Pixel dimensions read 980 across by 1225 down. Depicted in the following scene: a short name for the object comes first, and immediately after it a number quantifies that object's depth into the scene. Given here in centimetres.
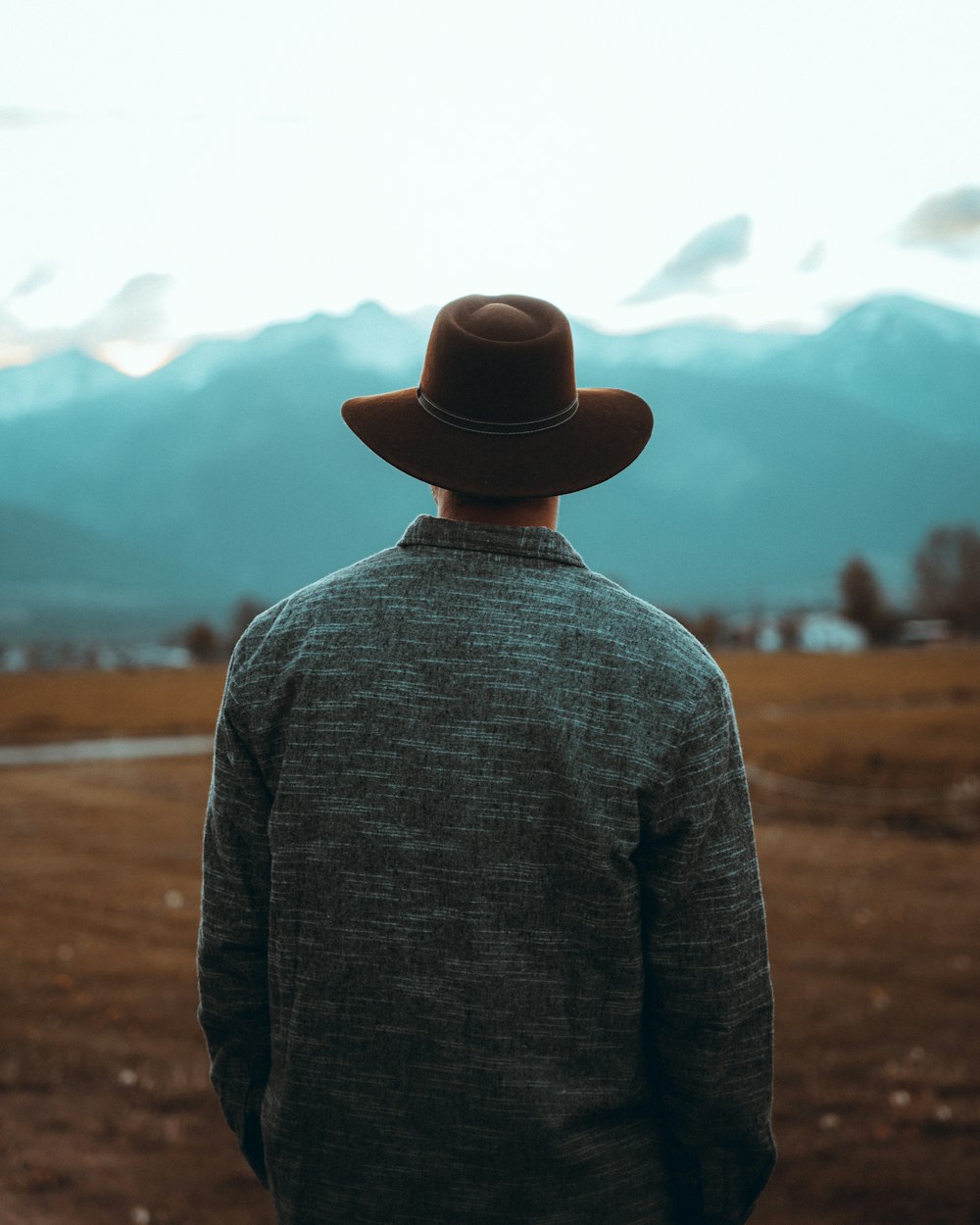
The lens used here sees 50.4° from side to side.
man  166
